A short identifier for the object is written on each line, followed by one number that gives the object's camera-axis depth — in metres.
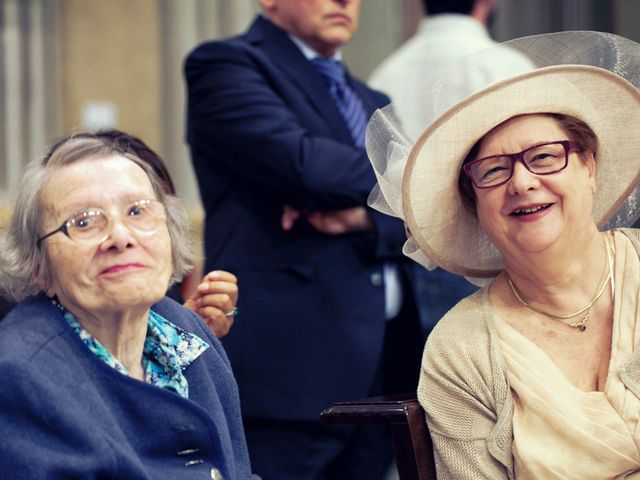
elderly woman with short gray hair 4.71
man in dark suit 7.62
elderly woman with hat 5.59
